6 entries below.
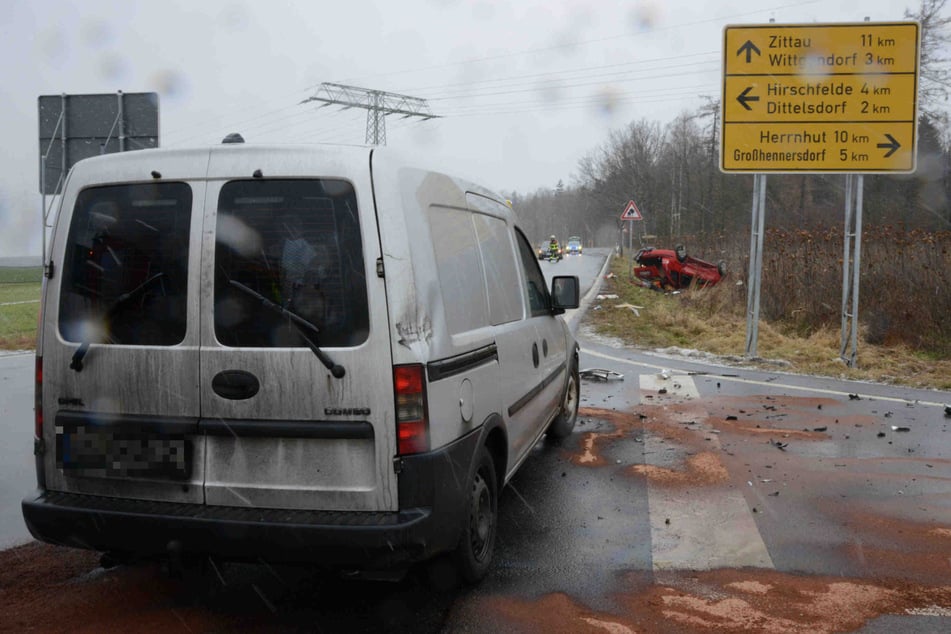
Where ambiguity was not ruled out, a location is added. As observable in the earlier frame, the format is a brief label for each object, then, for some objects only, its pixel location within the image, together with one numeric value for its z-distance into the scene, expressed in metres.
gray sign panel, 9.81
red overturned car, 23.64
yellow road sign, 11.36
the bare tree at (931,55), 29.97
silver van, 3.24
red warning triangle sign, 30.10
